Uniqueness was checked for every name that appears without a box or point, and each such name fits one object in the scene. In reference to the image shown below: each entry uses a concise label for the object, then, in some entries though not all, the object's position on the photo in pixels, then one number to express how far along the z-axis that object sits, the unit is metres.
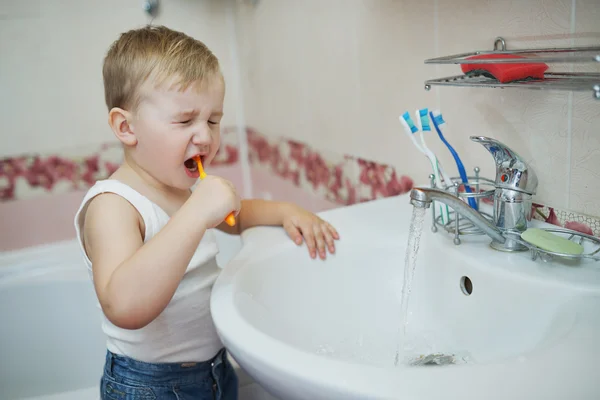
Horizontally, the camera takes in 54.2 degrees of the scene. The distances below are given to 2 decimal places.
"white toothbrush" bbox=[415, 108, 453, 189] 0.81
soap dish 0.67
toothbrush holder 0.75
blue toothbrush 0.81
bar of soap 0.66
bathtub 1.50
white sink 0.48
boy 0.71
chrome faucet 0.72
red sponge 0.69
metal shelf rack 0.58
